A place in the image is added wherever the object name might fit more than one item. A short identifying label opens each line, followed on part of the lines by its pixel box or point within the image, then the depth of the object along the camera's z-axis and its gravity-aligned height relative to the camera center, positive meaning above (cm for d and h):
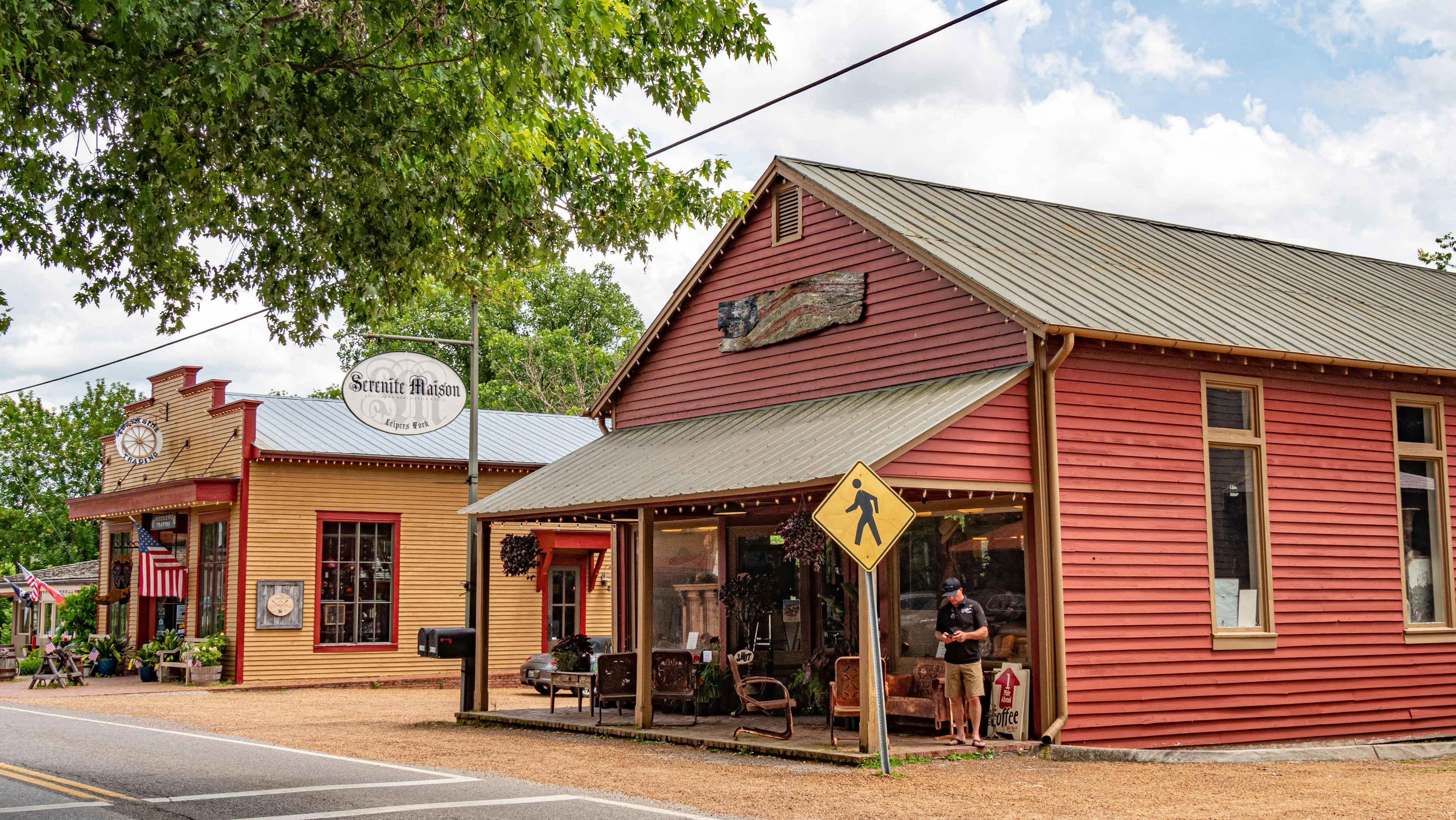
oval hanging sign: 2173 +274
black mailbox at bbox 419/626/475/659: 1756 -100
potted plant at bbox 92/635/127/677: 2744 -174
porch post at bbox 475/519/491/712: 1764 -83
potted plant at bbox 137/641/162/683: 2573 -182
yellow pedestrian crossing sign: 1118 +37
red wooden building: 1326 +106
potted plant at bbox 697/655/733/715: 1720 -153
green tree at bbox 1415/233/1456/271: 3344 +732
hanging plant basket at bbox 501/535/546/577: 1822 +13
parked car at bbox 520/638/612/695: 2350 -178
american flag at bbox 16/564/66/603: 2922 -43
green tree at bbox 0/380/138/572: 5494 +409
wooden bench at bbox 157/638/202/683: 2467 -175
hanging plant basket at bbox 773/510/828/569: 1317 +20
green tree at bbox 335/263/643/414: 5256 +882
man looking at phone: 1288 -80
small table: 1686 -146
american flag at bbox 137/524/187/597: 2569 -16
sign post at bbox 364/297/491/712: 1770 -61
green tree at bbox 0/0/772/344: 852 +307
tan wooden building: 2464 +52
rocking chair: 1352 -139
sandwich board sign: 1318 -137
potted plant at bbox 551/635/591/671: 1886 -125
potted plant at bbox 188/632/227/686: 2442 -173
